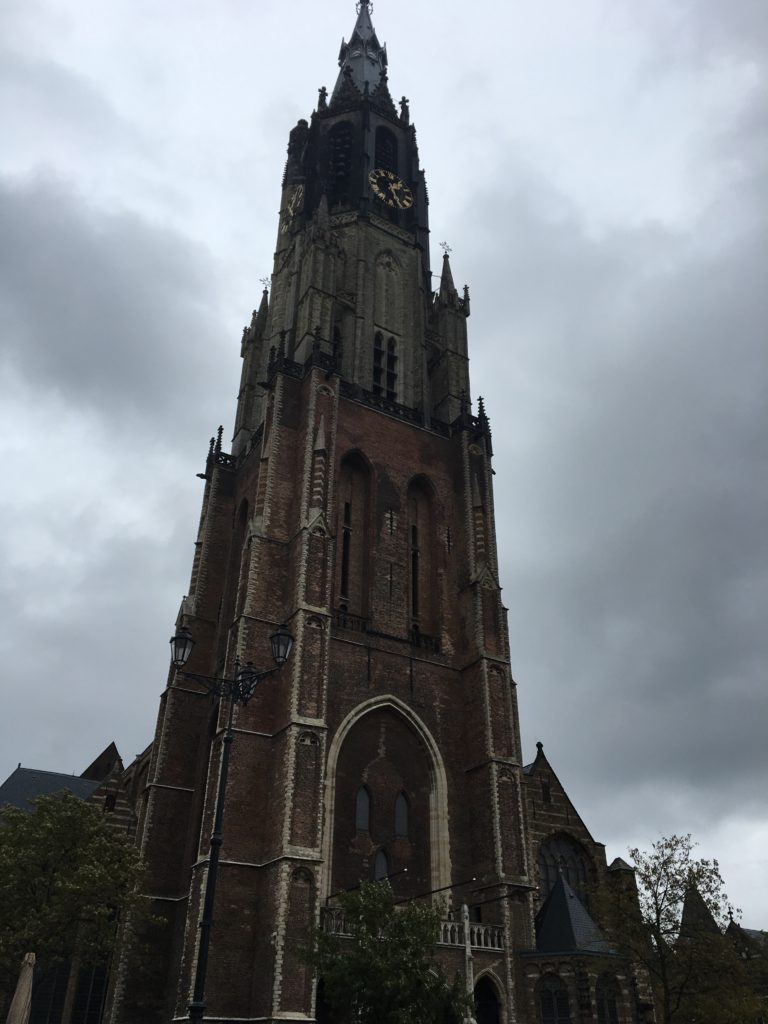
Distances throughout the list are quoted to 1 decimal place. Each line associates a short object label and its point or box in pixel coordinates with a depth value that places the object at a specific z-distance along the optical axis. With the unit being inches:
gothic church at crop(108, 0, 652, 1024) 1011.9
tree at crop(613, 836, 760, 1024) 934.4
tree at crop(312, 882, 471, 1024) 757.3
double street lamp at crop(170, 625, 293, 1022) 523.5
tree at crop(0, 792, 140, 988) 890.1
